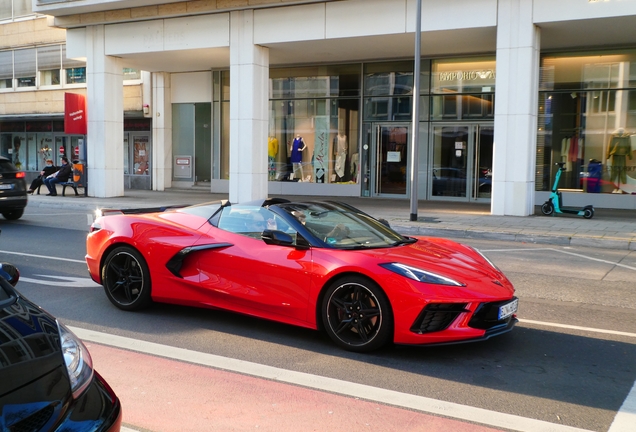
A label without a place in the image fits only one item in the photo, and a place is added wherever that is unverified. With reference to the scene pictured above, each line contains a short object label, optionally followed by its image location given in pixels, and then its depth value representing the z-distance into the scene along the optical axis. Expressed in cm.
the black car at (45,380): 252
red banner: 2311
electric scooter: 1648
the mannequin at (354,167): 2416
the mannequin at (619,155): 2000
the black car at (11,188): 1462
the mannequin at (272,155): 2573
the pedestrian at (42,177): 2345
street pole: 1545
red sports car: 524
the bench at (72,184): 2309
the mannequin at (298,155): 2518
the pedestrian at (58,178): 2284
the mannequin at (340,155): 2444
